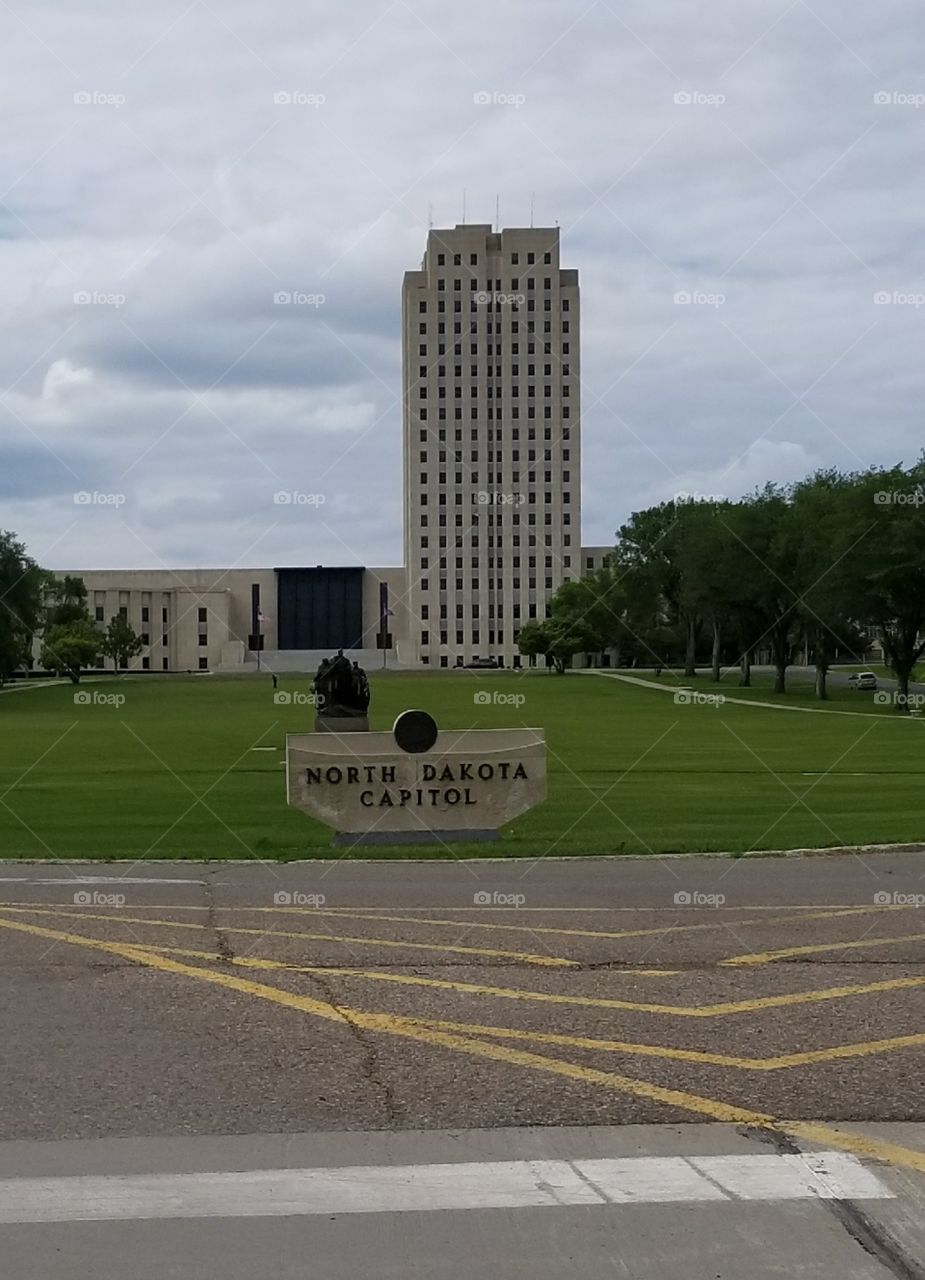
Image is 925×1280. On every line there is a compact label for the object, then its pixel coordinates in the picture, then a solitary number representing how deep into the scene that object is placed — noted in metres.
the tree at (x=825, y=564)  69.12
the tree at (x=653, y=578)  114.94
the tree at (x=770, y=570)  84.38
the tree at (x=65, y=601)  133.18
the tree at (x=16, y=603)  90.69
